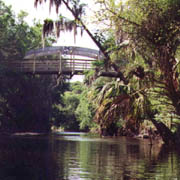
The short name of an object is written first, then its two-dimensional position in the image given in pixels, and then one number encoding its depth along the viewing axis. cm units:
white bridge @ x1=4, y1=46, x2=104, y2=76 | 4125
